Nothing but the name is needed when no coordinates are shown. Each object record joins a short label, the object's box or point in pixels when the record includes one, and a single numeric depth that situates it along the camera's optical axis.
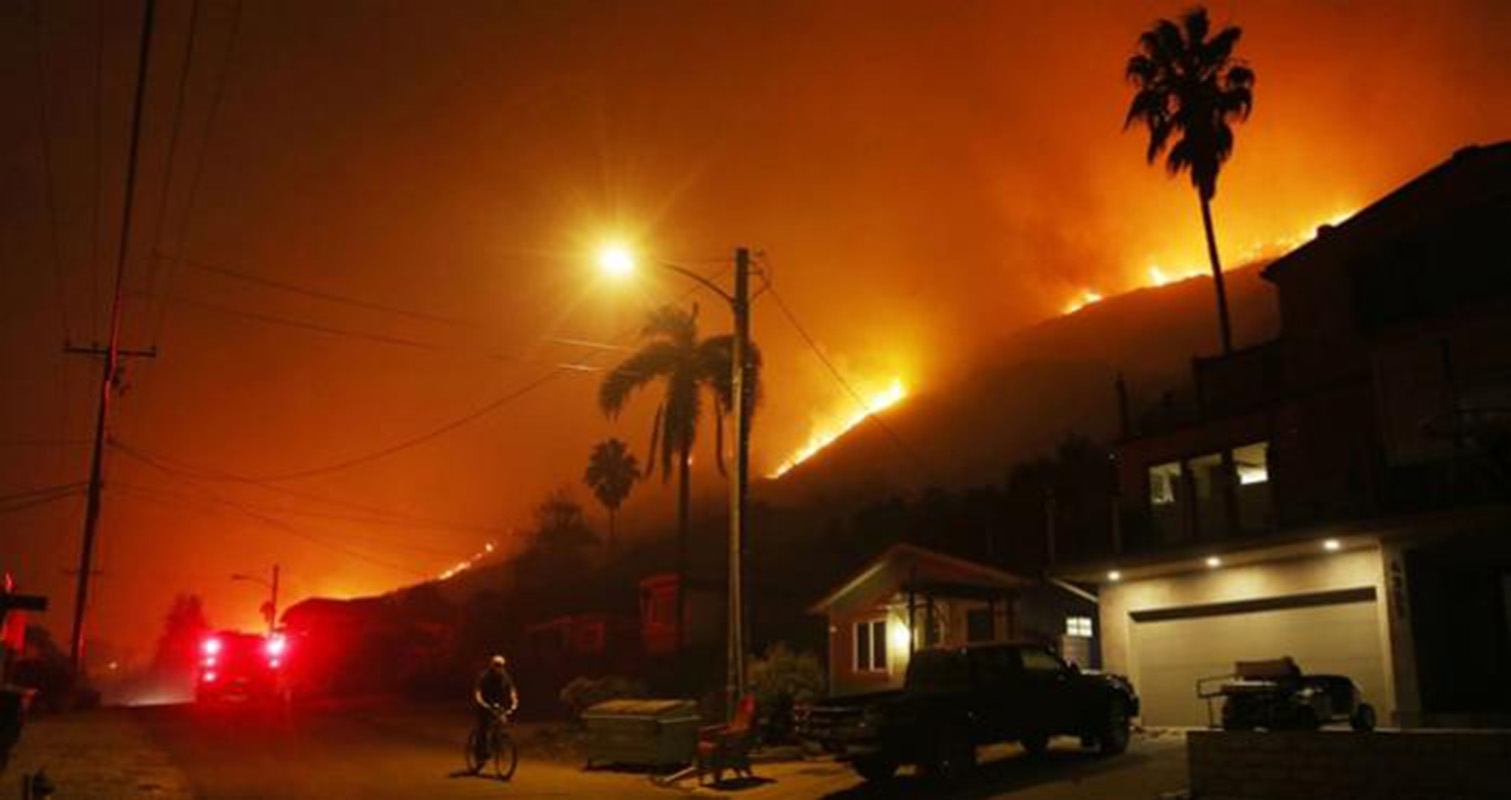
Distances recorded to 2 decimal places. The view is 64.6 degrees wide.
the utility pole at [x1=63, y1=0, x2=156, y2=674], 39.84
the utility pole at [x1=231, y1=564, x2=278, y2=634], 78.81
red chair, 18.61
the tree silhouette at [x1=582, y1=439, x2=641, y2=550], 89.69
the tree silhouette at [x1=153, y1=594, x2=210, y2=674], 148.38
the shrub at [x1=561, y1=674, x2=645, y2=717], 31.64
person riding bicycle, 20.03
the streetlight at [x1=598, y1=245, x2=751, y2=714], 19.48
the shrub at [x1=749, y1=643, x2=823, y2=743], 26.42
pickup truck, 17.20
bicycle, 19.87
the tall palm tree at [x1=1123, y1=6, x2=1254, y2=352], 38.78
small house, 29.97
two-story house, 19.53
